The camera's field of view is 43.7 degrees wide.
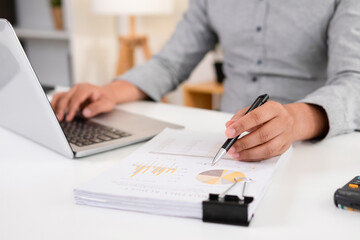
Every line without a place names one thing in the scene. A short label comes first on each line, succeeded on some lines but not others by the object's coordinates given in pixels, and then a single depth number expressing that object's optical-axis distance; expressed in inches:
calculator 20.7
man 27.4
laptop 25.5
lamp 99.2
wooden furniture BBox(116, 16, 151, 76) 109.7
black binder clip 19.5
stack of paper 20.7
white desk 19.1
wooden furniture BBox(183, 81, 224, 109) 96.9
